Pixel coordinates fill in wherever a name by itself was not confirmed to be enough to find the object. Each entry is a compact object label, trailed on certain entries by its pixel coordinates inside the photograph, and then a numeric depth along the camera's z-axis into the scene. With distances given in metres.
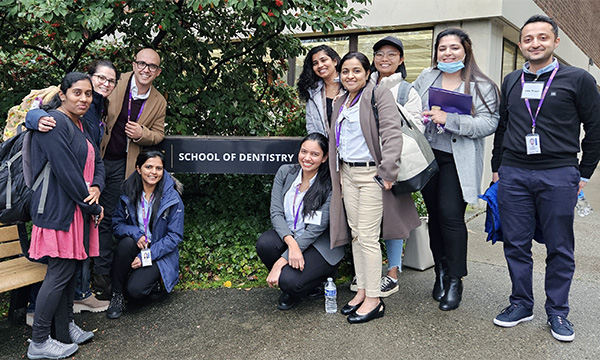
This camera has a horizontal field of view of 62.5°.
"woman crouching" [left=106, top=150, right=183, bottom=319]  3.77
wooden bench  3.12
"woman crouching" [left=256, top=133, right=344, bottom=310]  3.70
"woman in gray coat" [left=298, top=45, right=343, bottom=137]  4.00
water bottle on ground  3.67
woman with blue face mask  3.47
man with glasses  3.91
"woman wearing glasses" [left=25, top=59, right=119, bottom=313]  3.53
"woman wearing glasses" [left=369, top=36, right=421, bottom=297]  3.62
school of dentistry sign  4.19
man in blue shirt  3.10
